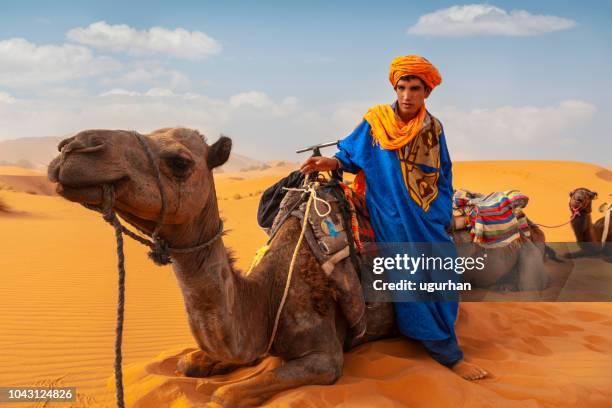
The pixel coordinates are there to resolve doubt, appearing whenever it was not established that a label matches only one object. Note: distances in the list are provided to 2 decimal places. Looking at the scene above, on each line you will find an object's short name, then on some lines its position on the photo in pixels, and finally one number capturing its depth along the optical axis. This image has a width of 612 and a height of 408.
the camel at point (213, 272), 2.29
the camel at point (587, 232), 9.73
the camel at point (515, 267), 6.39
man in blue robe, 4.24
